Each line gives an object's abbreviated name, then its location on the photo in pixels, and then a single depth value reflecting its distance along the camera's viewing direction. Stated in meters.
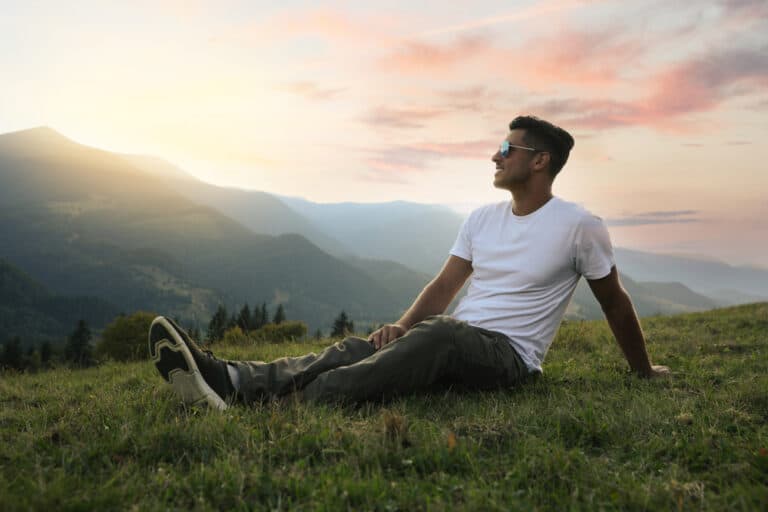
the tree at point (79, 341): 54.38
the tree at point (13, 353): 52.03
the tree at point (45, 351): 62.97
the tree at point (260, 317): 71.75
